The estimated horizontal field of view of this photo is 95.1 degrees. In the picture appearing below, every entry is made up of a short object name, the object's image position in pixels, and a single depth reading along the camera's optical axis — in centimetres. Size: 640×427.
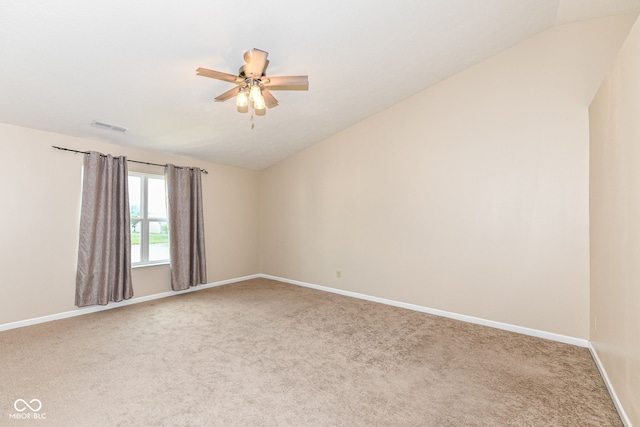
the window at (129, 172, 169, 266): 450
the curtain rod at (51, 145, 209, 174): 364
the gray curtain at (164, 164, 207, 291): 468
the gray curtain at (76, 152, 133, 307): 375
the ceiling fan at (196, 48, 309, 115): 221
